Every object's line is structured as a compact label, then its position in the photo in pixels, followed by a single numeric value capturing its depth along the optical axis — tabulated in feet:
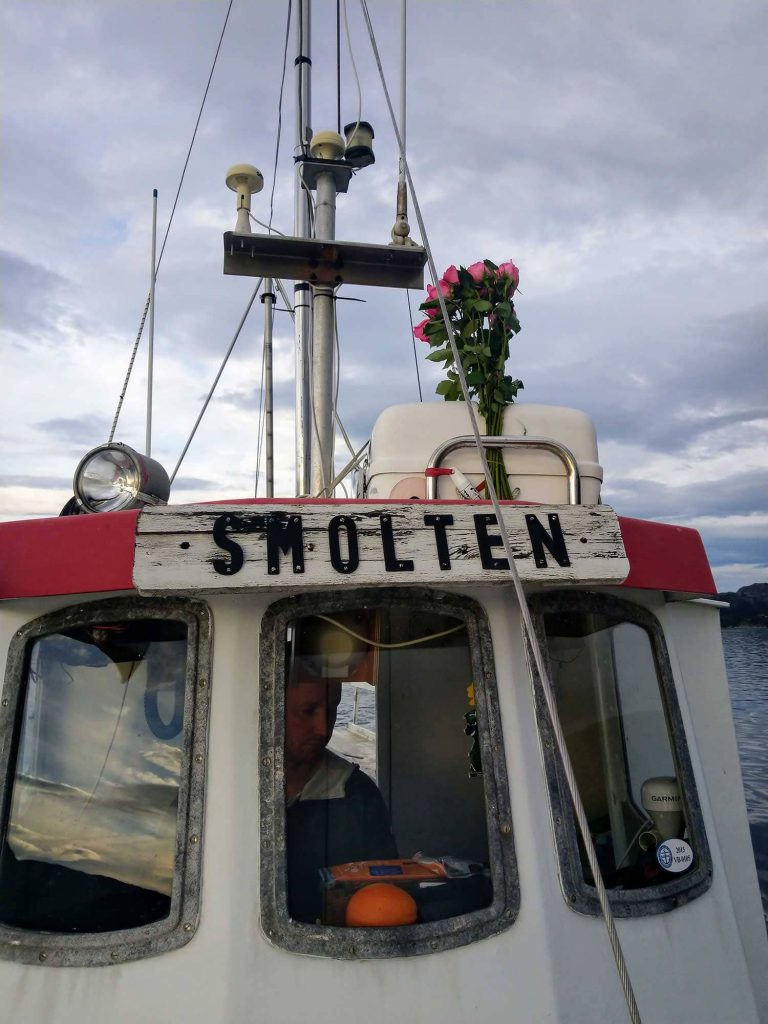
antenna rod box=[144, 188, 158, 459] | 18.82
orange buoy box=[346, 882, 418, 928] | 7.63
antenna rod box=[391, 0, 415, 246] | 12.26
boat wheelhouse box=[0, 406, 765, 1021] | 7.40
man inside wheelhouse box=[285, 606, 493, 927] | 7.88
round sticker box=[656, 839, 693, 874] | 8.77
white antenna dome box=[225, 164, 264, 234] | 14.69
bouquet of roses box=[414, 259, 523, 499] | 11.97
